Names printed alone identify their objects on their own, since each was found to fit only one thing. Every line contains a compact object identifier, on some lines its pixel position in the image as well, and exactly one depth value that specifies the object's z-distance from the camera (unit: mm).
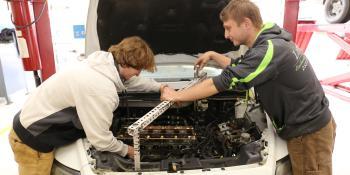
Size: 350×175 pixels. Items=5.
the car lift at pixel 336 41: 4402
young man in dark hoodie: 1399
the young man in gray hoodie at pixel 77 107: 1401
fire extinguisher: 3025
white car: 1423
